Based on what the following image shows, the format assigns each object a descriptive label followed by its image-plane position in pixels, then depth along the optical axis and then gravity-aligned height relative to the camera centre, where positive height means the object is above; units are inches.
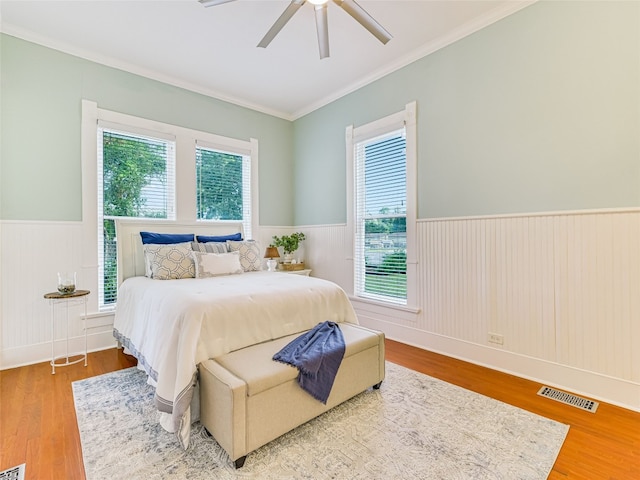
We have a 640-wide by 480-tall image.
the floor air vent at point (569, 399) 83.6 -46.9
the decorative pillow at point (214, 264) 125.6 -10.4
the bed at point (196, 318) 70.8 -22.6
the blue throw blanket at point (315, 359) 72.2 -29.4
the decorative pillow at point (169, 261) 120.1 -8.6
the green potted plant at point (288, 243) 182.7 -2.6
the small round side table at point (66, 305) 108.6 -25.2
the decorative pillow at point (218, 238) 148.3 +0.8
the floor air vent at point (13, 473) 59.2 -45.7
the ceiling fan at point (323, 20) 84.9 +64.6
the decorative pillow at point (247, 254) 142.3 -7.1
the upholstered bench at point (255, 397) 61.8 -35.1
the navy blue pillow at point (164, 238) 133.5 +1.0
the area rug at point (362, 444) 61.2 -46.6
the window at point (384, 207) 134.2 +14.5
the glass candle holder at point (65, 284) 110.7 -15.7
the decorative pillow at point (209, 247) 135.9 -3.4
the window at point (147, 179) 128.0 +29.9
